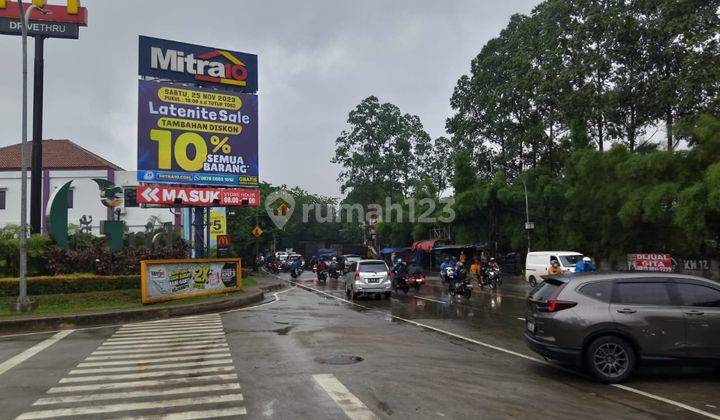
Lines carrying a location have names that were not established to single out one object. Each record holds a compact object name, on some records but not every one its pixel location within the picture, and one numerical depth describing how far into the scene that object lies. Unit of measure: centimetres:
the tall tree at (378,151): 6419
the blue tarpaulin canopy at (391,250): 5270
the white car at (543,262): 2633
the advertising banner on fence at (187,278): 1975
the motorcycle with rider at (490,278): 2686
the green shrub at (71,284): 1889
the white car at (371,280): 2200
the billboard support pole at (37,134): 2789
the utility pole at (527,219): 3659
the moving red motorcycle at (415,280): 2580
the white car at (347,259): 4182
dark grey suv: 793
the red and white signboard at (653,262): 2628
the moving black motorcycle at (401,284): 2514
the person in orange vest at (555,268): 1976
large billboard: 2366
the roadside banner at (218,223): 4700
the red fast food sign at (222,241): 3238
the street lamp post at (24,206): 1685
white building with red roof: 5244
